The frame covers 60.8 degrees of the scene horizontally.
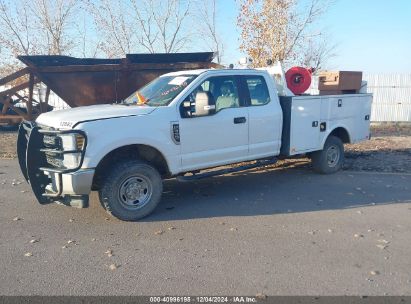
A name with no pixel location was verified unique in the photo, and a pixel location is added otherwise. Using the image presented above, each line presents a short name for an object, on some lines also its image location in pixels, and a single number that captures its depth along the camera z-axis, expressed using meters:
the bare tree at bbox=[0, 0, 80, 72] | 20.25
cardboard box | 7.40
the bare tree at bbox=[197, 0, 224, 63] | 20.98
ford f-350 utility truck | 4.57
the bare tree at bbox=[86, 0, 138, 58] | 19.65
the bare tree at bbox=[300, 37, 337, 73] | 27.77
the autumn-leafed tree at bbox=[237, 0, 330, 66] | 16.64
